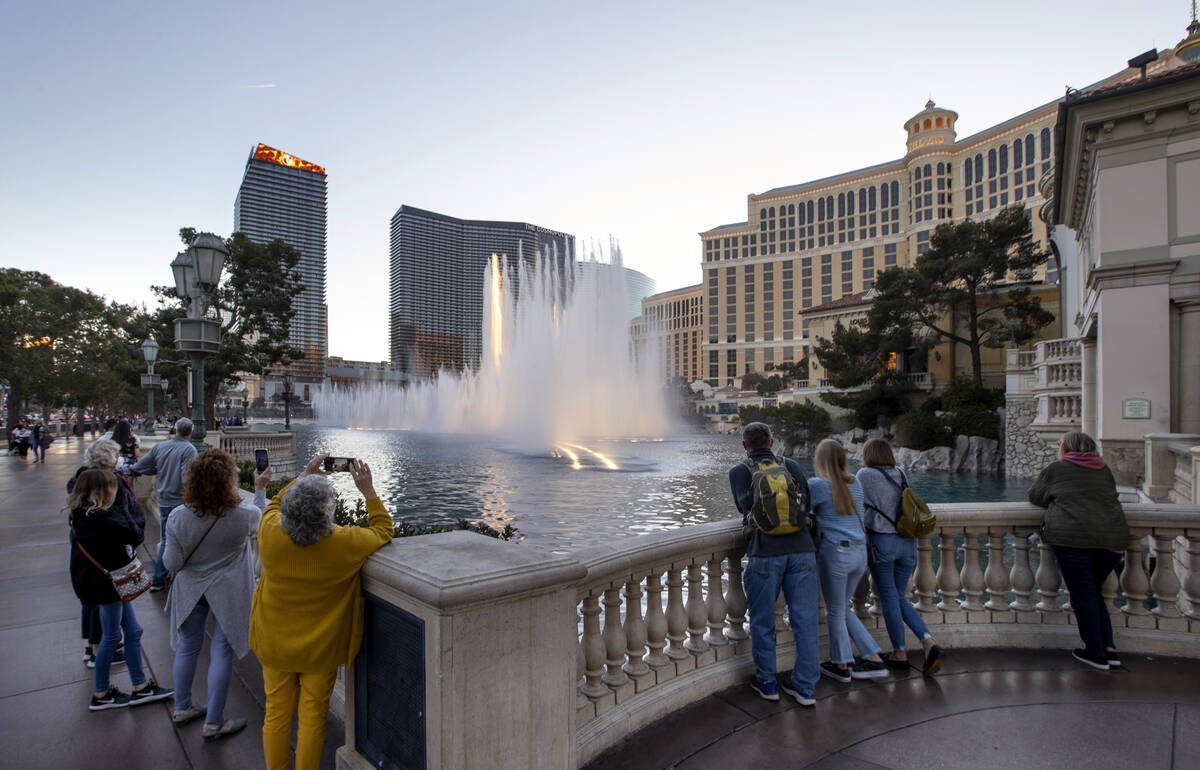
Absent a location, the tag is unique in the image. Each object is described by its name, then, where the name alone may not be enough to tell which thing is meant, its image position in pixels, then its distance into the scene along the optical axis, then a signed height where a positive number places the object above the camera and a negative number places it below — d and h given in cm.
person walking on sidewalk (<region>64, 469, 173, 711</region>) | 410 -116
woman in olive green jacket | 437 -106
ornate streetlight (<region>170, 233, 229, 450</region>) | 922 +170
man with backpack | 382 -116
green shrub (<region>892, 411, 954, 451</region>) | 3578 -233
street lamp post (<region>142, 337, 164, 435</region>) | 2436 +78
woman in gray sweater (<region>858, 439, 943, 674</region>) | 446 -117
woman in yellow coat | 273 -101
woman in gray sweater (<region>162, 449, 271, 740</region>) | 374 -120
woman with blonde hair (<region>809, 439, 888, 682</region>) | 420 -122
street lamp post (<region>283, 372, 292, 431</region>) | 3834 +9
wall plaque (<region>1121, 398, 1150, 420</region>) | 1419 -35
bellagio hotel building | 9500 +3285
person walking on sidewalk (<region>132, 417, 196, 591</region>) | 686 -85
